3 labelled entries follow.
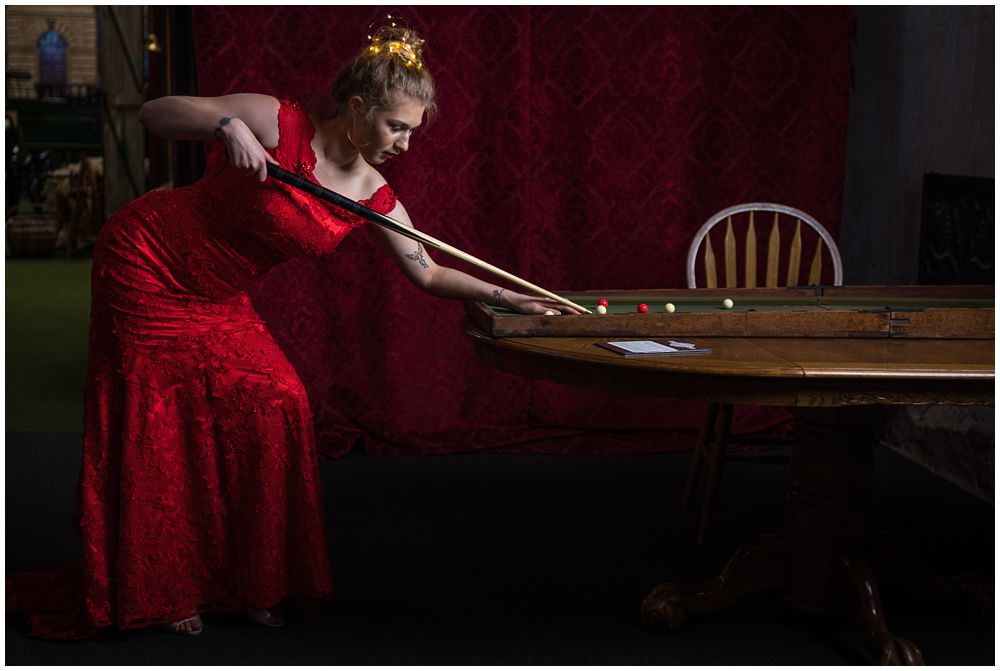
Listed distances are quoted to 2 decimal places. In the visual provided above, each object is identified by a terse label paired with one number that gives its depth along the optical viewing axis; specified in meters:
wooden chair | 3.05
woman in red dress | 2.29
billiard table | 1.86
